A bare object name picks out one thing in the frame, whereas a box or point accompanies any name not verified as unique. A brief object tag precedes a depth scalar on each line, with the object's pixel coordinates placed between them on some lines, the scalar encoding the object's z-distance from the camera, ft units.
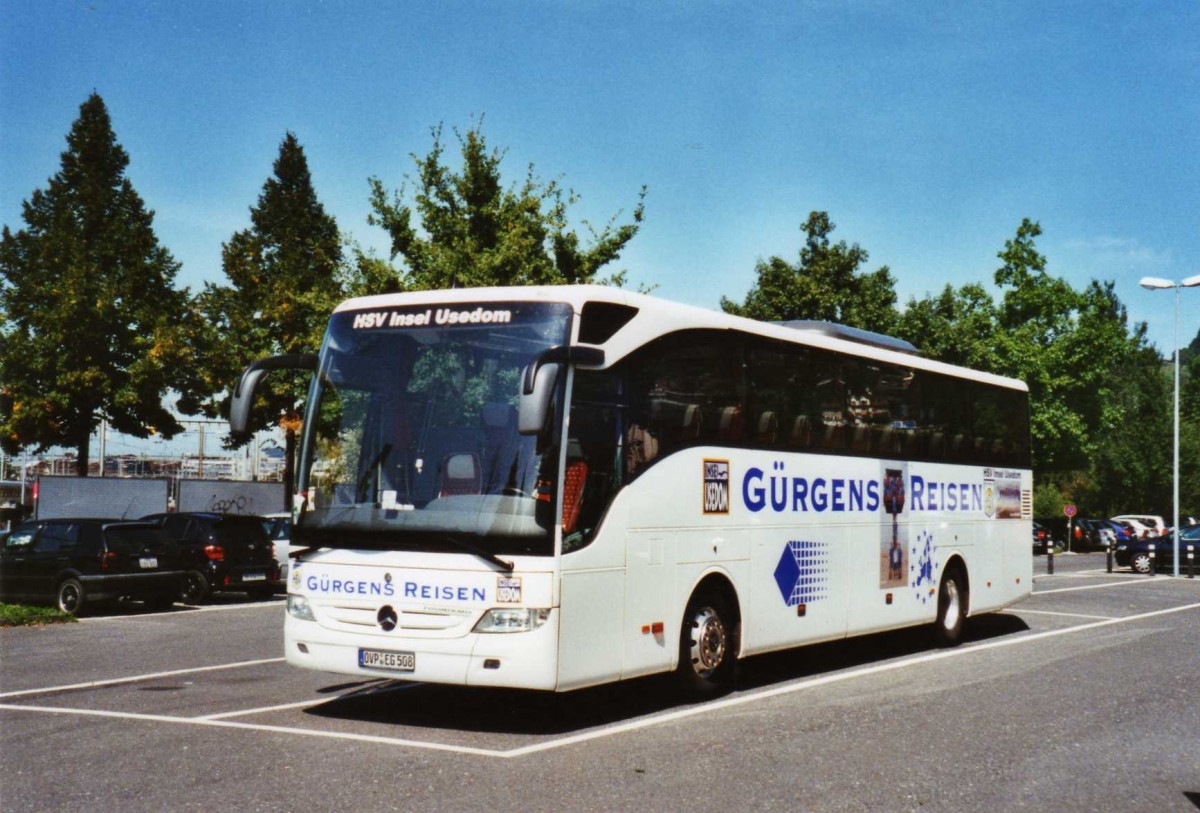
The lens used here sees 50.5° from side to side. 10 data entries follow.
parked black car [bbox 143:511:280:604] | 73.15
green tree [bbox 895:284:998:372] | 167.22
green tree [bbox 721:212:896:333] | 163.53
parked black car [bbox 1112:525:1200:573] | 119.44
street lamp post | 131.44
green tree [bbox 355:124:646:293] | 92.12
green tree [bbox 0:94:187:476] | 136.26
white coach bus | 28.84
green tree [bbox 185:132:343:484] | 150.03
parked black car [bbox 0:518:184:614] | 64.85
